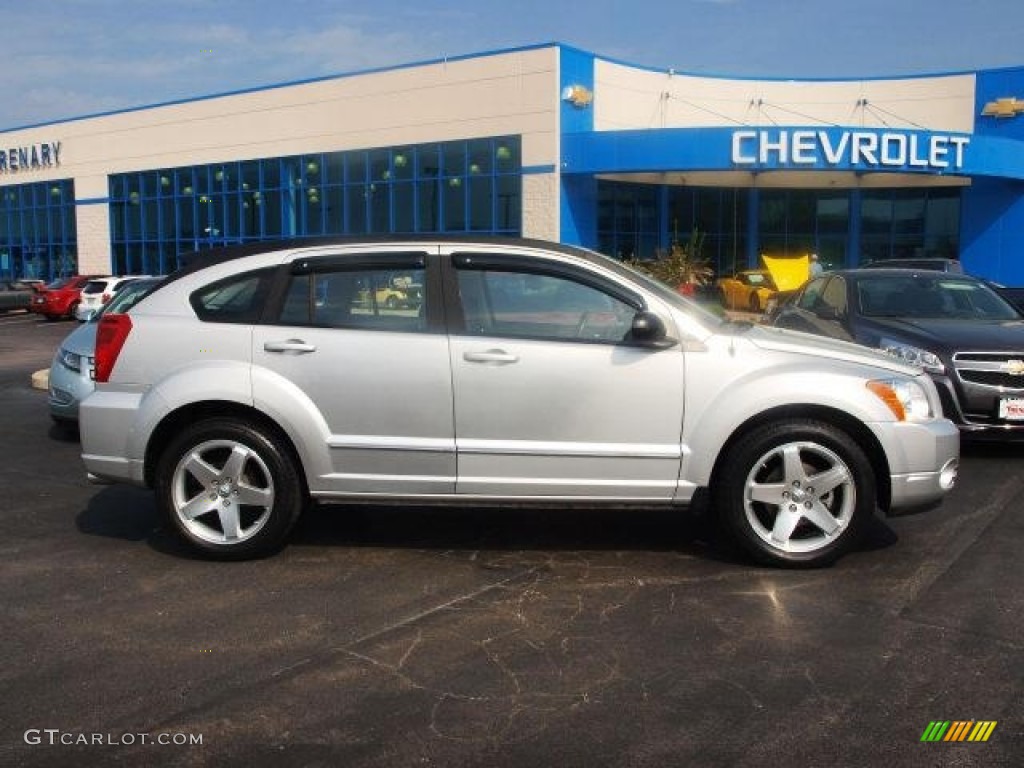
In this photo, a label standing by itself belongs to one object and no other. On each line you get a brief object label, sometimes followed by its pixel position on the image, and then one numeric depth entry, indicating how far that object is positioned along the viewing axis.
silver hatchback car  5.04
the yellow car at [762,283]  28.27
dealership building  28.00
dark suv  7.61
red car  30.69
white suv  27.92
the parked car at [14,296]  33.66
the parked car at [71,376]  8.77
